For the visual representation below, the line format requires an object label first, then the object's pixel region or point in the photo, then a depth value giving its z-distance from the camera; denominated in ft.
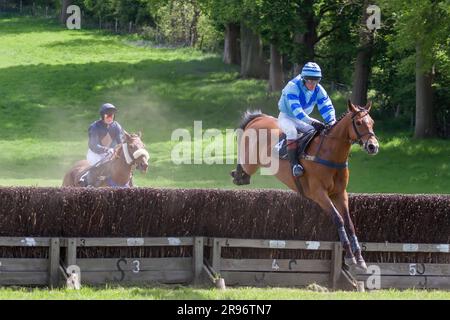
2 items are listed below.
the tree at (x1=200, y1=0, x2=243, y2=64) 127.34
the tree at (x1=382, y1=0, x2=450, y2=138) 97.66
